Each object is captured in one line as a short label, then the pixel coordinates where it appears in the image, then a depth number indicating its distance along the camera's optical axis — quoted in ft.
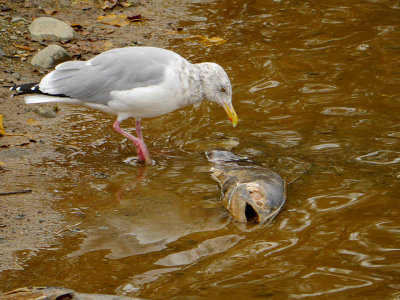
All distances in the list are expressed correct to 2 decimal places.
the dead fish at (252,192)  32.12
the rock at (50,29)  59.11
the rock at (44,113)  46.98
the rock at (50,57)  53.93
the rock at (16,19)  60.59
